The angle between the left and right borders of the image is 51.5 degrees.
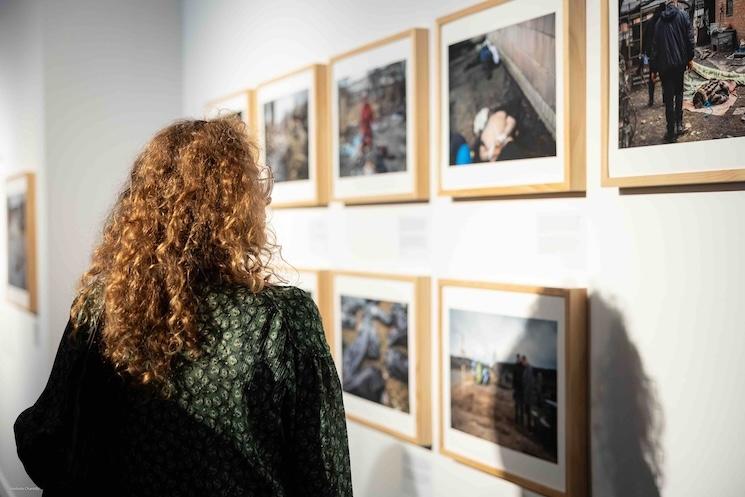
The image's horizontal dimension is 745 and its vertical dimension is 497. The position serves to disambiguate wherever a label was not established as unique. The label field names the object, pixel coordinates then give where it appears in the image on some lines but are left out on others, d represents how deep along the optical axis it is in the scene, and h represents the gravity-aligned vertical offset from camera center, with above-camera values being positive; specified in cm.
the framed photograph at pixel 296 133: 377 +53
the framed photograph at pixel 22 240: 558 +0
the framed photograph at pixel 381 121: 303 +48
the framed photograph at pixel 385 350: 307 -50
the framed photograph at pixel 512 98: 232 +44
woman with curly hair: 199 -34
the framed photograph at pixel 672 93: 187 +36
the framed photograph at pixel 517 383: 232 -50
